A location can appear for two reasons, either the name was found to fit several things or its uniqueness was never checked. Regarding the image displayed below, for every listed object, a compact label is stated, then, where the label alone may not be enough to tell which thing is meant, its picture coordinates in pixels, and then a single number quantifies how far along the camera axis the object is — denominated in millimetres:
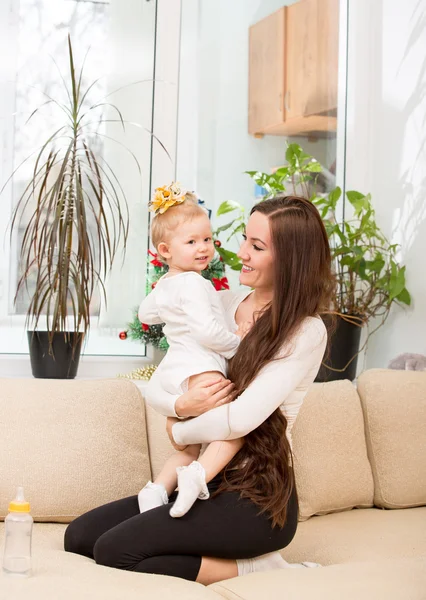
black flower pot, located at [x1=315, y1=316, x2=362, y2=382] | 3088
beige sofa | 1760
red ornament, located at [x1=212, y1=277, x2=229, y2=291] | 2883
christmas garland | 2906
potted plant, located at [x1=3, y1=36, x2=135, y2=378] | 2756
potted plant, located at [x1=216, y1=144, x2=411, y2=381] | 3098
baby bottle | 1693
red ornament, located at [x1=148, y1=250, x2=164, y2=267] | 2904
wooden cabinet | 3611
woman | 1830
